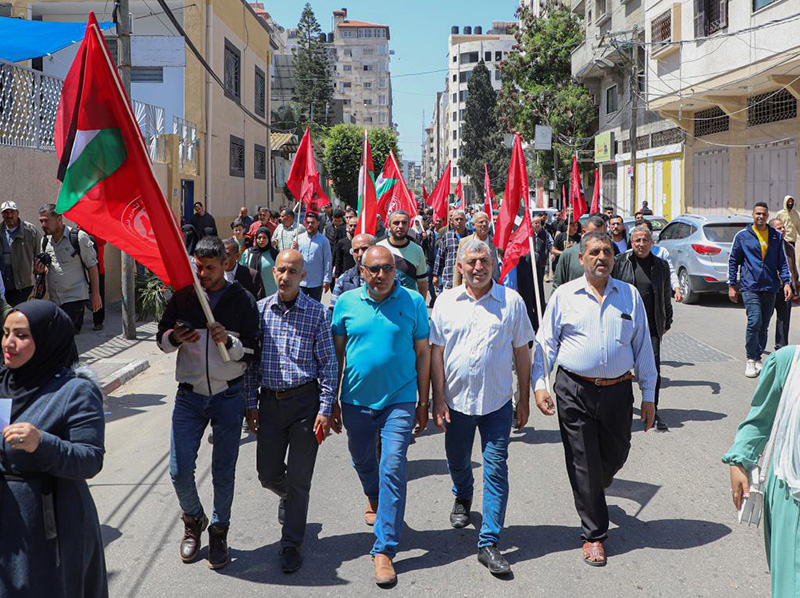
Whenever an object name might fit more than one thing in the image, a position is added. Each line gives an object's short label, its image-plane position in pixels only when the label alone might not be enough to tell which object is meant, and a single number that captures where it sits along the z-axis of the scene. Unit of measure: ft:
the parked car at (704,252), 52.90
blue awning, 37.19
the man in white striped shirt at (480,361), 16.37
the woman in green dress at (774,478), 10.03
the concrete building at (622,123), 100.63
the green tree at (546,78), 135.85
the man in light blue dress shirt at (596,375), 16.21
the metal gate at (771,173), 71.87
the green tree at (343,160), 173.47
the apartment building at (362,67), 424.87
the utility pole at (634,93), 94.53
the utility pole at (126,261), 38.83
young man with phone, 15.62
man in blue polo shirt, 15.94
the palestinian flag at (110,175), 15.16
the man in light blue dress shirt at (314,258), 34.78
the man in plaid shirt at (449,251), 30.58
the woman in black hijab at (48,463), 9.90
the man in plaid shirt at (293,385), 15.85
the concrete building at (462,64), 362.94
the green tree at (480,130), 251.80
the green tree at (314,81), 231.50
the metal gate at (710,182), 85.35
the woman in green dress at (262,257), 30.30
